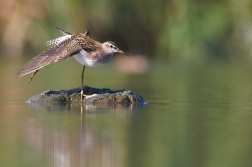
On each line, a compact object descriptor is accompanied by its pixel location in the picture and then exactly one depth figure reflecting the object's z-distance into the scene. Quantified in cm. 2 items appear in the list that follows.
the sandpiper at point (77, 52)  1812
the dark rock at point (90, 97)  1906
